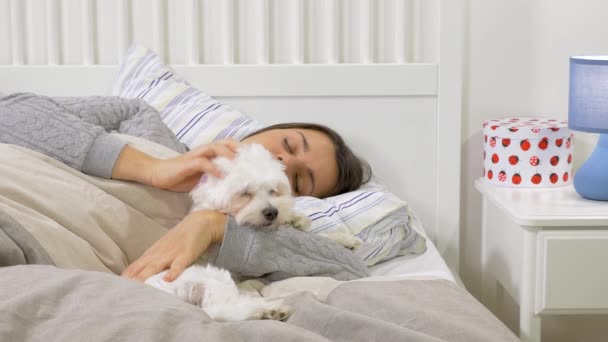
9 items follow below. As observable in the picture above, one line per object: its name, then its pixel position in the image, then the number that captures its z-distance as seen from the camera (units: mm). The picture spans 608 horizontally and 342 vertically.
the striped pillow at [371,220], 2440
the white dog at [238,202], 2075
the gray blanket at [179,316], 1793
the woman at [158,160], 2216
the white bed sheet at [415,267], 2420
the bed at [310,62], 2884
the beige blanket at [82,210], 2155
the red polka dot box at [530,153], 2760
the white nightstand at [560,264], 2486
